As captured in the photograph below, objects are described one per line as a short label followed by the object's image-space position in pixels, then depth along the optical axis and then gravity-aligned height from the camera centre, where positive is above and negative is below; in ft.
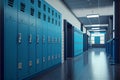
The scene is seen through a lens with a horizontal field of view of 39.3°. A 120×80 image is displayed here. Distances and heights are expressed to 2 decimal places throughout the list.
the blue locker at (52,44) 20.08 -0.22
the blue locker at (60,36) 23.79 +0.87
